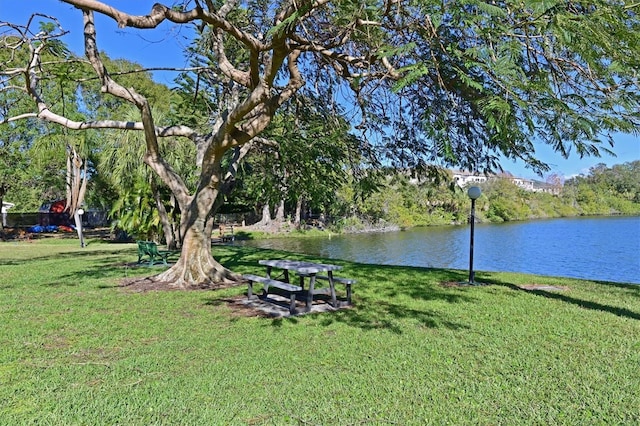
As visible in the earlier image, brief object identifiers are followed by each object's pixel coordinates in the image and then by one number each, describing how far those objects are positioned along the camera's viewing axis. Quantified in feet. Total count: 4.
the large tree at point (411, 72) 13.03
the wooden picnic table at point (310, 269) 21.31
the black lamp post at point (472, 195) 29.22
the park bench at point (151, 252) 38.91
